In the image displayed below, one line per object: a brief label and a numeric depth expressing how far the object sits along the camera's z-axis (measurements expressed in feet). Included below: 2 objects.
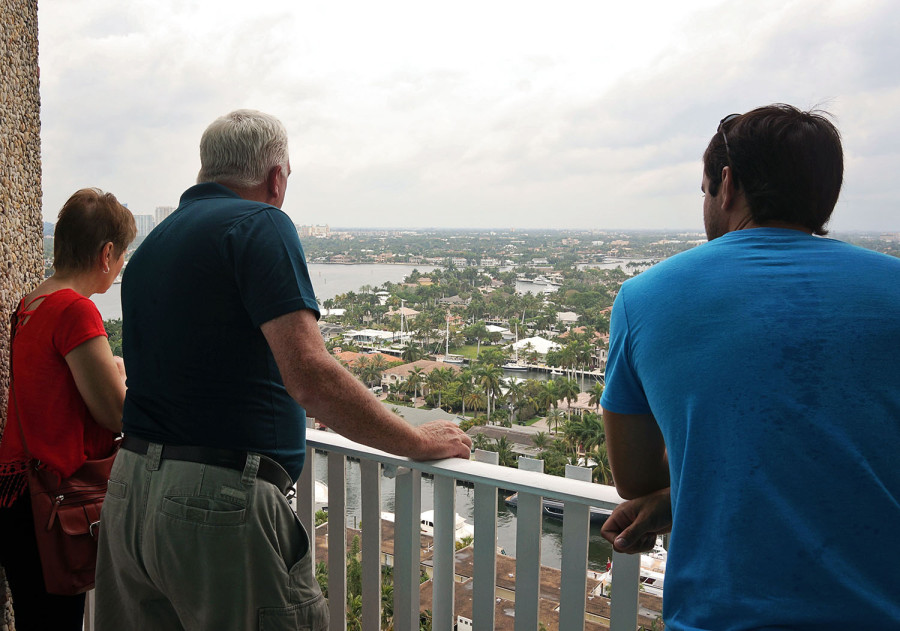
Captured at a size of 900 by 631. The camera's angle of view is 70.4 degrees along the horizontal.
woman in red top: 5.14
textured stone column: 6.56
